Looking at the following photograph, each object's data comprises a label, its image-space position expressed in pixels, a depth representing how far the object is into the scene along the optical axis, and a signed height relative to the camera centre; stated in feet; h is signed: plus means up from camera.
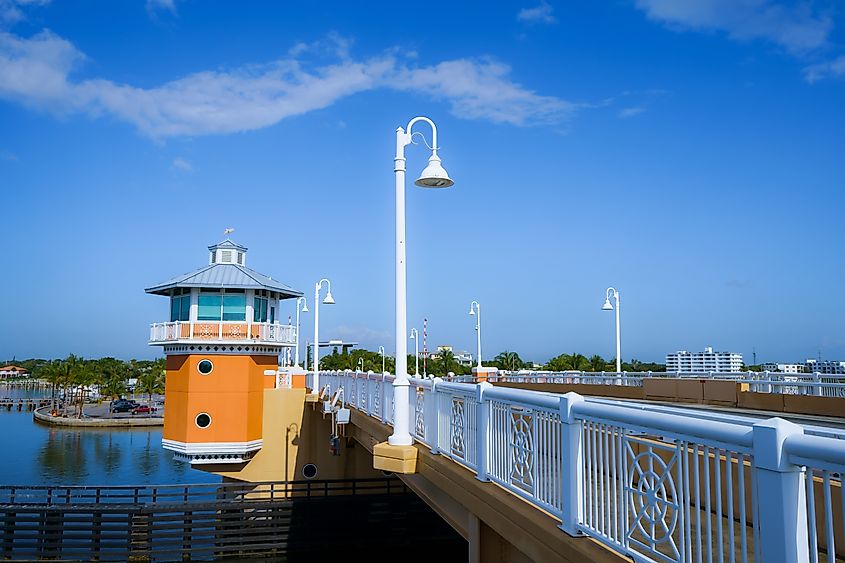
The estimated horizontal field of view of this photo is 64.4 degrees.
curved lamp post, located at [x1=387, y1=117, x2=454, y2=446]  30.12 +2.26
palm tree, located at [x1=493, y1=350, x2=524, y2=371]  242.37 -2.06
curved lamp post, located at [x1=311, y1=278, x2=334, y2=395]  82.58 +3.46
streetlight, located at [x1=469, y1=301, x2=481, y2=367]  109.93 +6.64
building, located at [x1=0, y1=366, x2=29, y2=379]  636.56 -18.33
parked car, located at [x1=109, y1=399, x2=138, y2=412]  281.76 -21.99
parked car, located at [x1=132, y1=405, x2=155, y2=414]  276.00 -22.85
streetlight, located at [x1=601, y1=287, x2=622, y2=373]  89.51 +6.54
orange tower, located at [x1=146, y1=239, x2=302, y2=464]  83.30 -1.26
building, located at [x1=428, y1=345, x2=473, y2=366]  429.83 -1.82
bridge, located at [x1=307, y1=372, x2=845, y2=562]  9.54 -2.73
